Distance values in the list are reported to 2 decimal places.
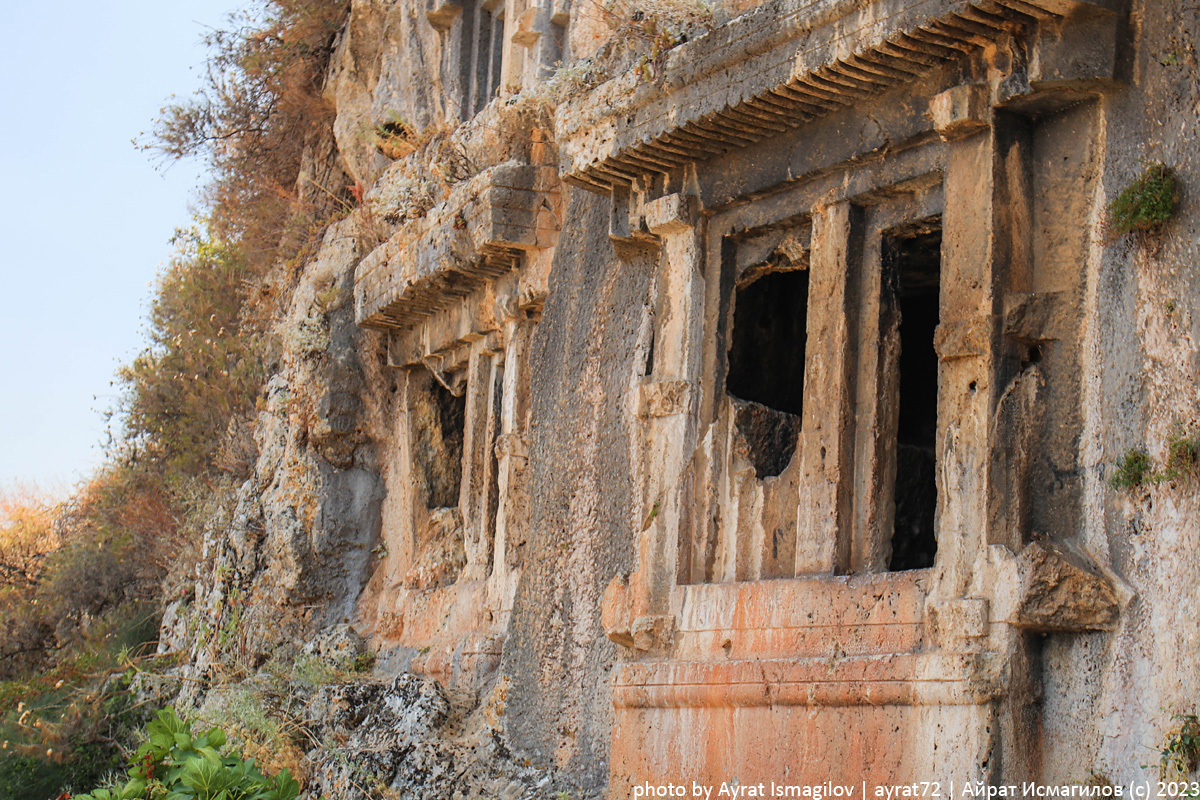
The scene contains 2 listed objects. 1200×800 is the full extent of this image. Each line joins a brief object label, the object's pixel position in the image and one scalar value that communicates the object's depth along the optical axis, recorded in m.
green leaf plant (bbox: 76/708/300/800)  6.37
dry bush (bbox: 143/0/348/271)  11.81
